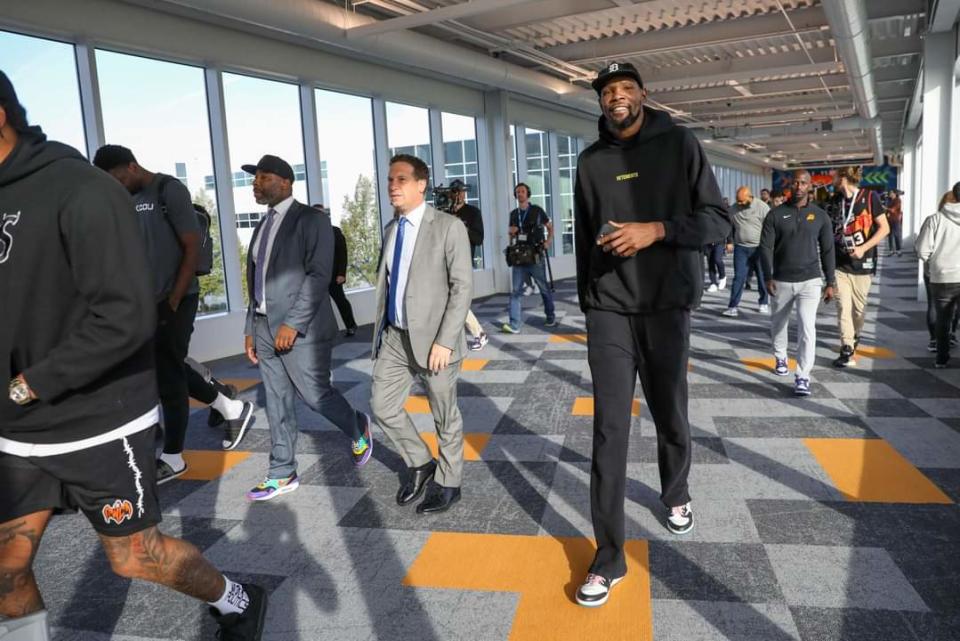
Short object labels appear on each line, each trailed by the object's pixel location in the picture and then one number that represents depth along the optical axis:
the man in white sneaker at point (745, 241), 9.94
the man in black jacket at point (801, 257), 5.53
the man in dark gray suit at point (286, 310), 3.62
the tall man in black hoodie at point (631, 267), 2.56
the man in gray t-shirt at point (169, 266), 3.92
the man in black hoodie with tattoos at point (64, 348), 1.65
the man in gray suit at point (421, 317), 3.31
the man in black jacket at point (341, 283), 9.05
